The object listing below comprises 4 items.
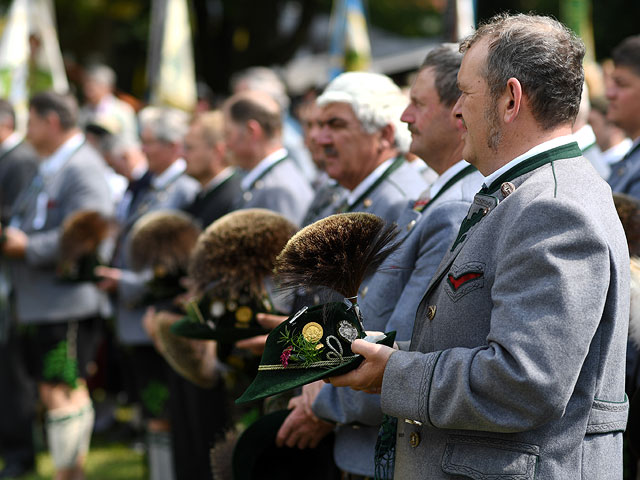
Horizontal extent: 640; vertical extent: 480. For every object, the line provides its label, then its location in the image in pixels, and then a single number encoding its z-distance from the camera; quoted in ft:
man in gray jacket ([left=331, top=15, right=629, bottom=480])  12.66
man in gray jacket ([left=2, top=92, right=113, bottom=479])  38.01
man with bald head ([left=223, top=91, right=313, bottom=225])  31.22
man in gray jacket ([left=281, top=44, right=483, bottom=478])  18.38
